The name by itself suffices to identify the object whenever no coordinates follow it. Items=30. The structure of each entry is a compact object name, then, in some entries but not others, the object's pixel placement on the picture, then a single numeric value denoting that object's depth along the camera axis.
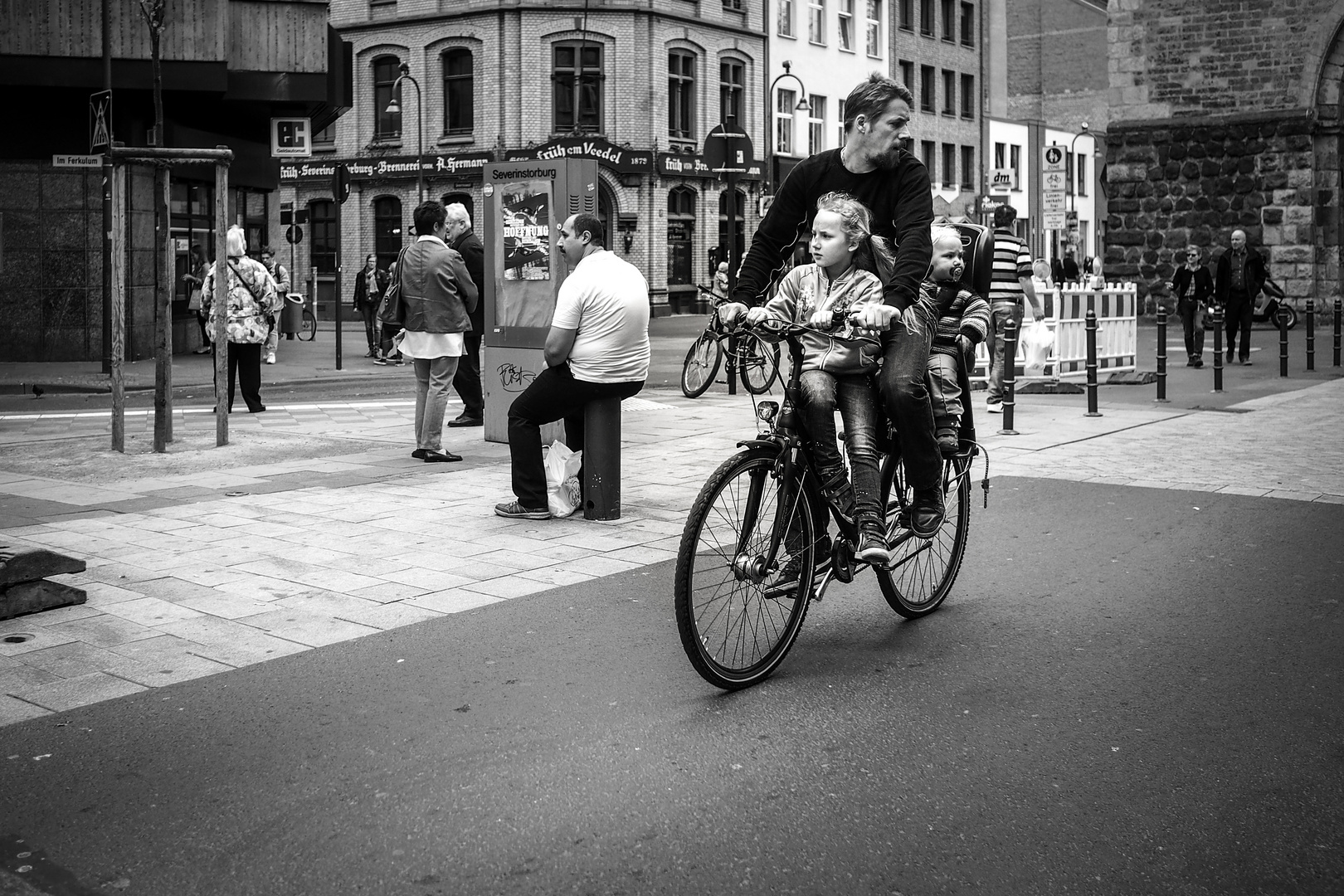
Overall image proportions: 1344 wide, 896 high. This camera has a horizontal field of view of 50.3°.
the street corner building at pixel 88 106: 21.08
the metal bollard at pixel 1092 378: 13.36
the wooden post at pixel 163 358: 10.63
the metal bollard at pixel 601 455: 8.12
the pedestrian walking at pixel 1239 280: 19.95
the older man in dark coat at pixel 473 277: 12.75
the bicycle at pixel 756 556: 4.49
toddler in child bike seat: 5.66
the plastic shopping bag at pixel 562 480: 8.21
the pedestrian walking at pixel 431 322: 10.45
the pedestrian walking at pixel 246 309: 13.82
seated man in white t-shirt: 7.90
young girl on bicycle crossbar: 4.94
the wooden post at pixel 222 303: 11.12
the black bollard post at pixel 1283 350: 17.70
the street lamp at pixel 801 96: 43.65
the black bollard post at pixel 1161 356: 14.33
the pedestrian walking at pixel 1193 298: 20.33
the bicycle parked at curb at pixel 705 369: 16.30
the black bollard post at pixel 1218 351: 15.95
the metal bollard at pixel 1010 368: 12.08
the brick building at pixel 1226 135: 29.02
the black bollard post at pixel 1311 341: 18.62
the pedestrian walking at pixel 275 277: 22.16
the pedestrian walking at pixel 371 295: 25.08
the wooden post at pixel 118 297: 10.57
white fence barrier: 16.95
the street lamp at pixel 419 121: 39.21
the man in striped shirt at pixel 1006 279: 13.47
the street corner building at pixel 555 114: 43.53
